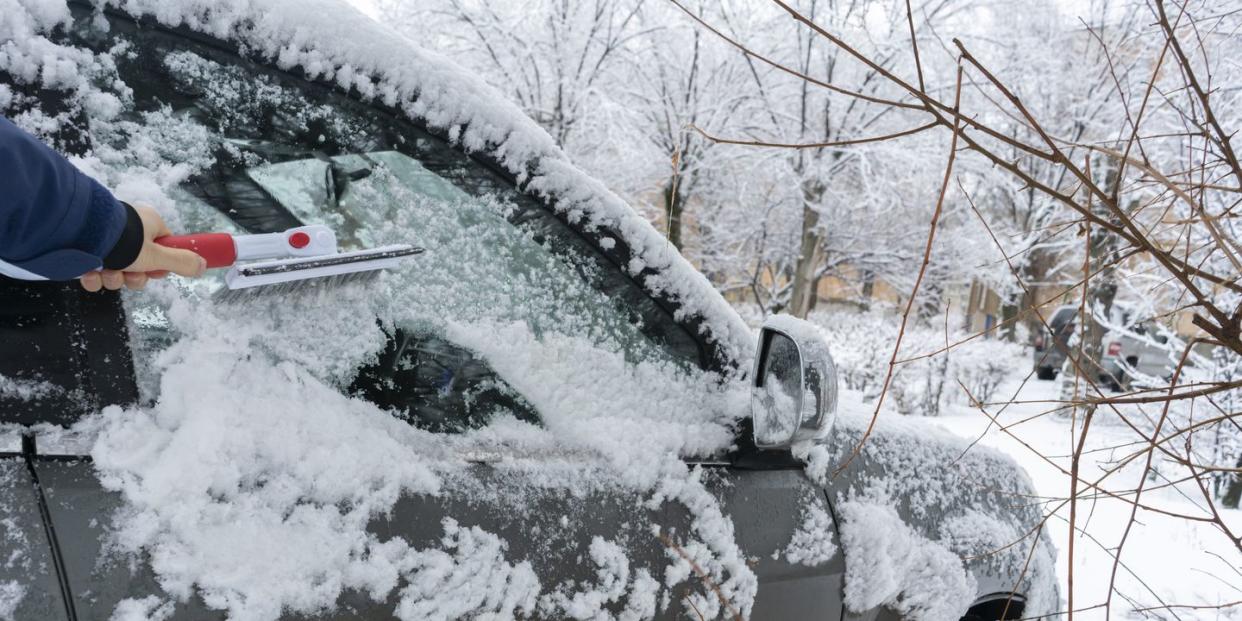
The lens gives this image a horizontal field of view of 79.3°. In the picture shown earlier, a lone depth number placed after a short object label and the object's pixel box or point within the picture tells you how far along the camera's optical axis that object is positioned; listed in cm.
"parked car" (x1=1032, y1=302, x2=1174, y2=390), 1185
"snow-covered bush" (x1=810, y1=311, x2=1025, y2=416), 1034
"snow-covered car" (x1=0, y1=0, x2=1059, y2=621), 113
